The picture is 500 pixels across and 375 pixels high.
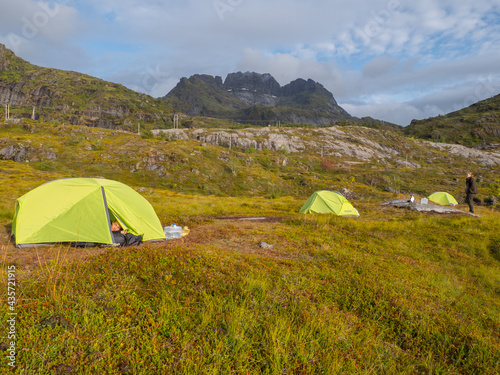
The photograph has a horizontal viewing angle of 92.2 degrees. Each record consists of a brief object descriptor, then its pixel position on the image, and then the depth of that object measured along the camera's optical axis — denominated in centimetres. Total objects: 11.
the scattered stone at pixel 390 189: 8341
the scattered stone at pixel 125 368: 334
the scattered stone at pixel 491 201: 3977
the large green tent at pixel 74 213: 949
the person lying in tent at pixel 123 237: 994
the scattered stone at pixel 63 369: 317
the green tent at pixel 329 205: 2122
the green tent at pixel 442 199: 3431
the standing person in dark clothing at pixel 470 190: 1814
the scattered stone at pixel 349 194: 5566
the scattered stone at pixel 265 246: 1048
